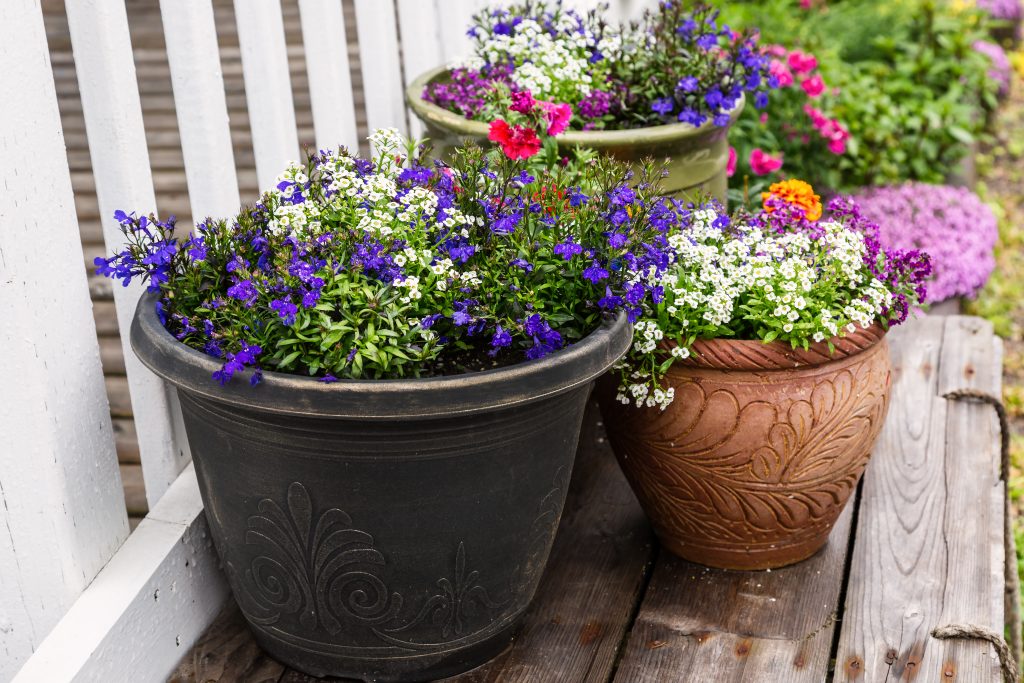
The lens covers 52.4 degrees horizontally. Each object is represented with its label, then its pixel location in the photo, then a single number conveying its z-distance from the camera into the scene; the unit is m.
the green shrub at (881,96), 3.91
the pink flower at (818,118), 3.76
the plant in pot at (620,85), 2.33
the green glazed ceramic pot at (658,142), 2.29
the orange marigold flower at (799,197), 2.12
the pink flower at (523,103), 1.92
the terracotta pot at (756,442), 1.90
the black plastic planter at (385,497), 1.50
